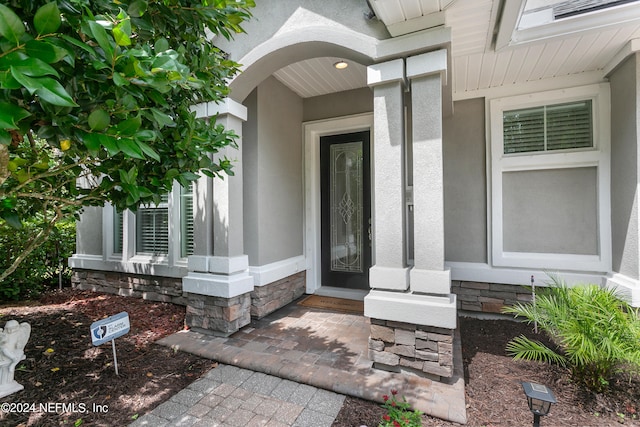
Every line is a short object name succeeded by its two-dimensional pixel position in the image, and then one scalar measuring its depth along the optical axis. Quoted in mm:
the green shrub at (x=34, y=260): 4469
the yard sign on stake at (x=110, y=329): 2350
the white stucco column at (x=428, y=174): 2395
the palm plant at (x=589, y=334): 2090
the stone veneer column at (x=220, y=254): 3242
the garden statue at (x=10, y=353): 2172
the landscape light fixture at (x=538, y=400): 1552
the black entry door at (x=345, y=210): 4543
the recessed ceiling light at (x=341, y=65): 3699
